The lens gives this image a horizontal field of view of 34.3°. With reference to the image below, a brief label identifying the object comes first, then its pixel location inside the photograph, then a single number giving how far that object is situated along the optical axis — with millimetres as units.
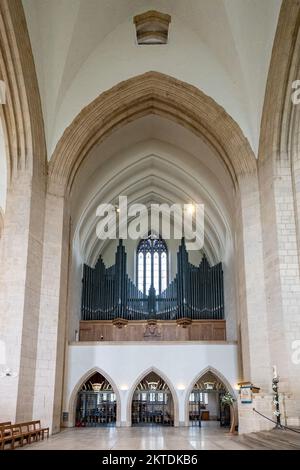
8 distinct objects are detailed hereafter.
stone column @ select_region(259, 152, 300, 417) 11883
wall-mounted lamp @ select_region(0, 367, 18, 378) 11797
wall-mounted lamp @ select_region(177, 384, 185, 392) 16672
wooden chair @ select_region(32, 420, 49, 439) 11784
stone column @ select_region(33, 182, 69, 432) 13039
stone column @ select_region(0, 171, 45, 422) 11930
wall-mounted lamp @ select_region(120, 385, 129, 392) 16750
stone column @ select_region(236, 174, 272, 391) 12828
